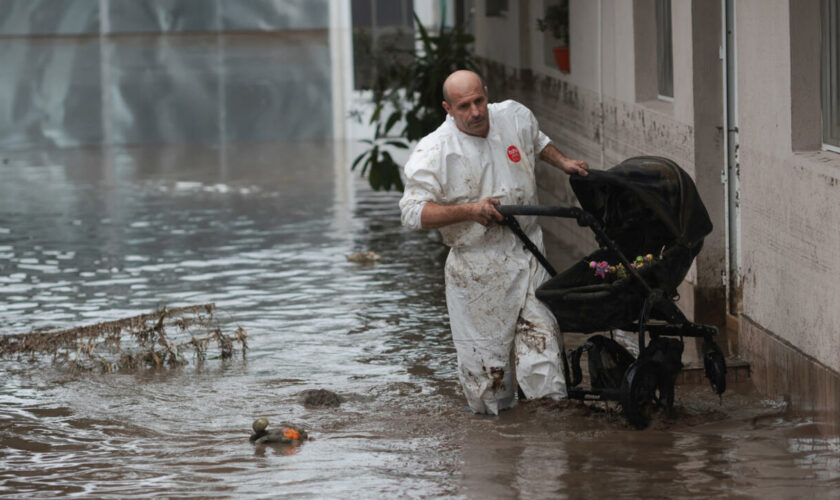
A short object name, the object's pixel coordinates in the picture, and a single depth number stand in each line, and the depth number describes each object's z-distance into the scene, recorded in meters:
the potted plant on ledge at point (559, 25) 23.45
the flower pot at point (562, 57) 23.33
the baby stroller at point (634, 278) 10.62
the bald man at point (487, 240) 11.08
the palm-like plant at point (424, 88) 24.21
